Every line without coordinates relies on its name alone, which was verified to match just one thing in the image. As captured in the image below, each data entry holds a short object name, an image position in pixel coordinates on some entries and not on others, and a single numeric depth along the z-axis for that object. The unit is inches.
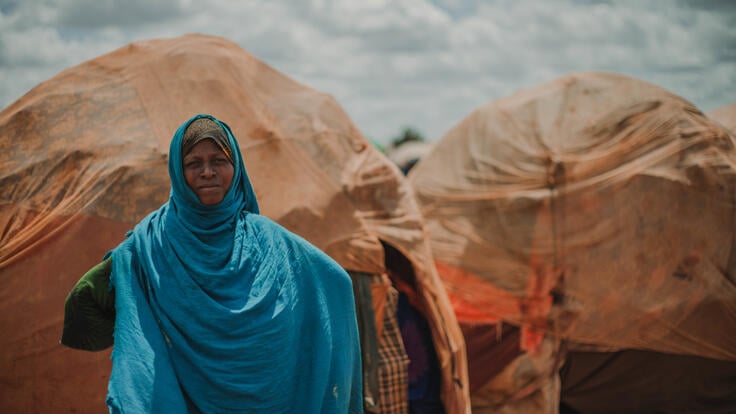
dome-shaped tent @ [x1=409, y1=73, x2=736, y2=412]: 197.3
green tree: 1087.6
